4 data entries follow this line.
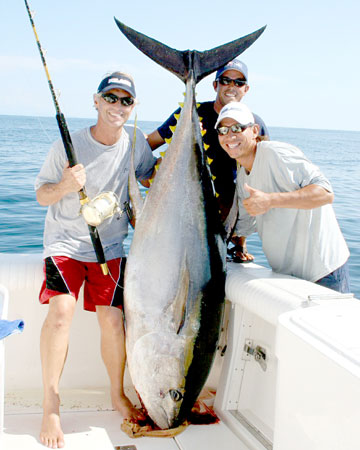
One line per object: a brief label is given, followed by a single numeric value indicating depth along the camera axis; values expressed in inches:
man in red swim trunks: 90.4
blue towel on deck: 62.7
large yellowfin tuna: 87.9
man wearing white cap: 93.4
